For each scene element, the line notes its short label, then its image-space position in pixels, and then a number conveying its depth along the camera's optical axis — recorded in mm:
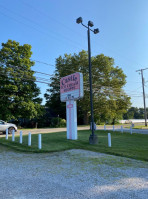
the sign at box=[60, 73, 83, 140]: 12008
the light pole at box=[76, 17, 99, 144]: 10570
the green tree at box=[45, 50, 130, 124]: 35031
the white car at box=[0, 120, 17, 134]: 16781
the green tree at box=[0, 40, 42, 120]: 26088
